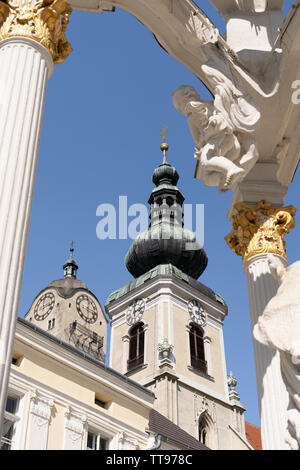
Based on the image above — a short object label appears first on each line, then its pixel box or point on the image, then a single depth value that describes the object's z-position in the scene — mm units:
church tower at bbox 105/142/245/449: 57438
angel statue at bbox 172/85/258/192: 7449
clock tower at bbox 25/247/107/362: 62000
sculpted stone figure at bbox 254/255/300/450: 5051
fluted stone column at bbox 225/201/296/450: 6988
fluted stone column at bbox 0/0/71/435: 5000
